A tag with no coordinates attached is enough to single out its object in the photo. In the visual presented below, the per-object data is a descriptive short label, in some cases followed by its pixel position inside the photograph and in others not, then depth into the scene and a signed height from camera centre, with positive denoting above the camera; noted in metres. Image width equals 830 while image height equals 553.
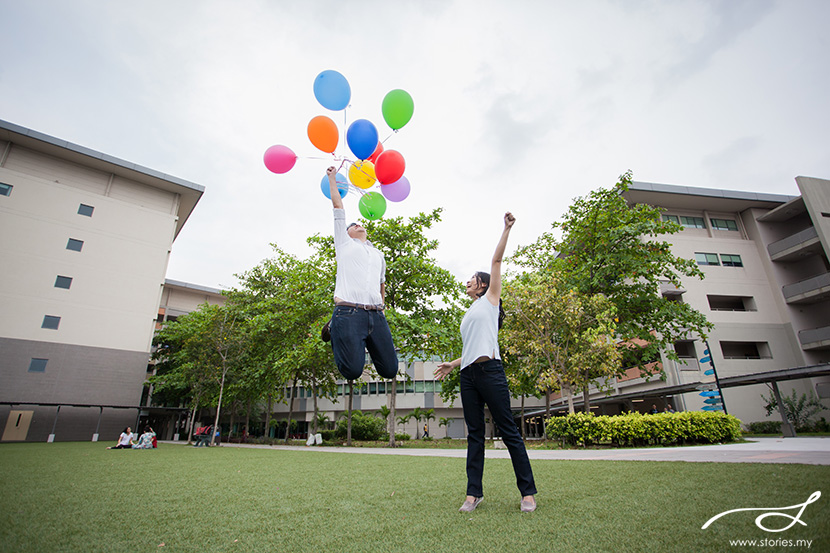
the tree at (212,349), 23.97 +4.09
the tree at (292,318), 18.67 +4.84
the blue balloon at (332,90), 5.97 +4.78
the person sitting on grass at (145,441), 19.08 -1.08
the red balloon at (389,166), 6.14 +3.71
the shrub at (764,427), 22.52 -1.07
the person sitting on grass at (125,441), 18.44 -1.01
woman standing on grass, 3.51 +0.25
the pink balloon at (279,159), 6.34 +3.98
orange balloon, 6.20 +4.26
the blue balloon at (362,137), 5.98 +4.03
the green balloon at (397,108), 6.31 +4.74
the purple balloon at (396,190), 6.69 +3.65
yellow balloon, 6.50 +3.82
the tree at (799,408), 22.50 -0.05
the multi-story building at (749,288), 25.14 +7.88
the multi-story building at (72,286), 26.16 +9.23
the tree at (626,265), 17.02 +6.17
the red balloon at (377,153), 6.89 +4.34
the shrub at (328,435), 33.78 -1.65
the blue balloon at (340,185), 5.77 +3.39
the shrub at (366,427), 31.81 -1.00
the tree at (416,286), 17.61 +5.89
